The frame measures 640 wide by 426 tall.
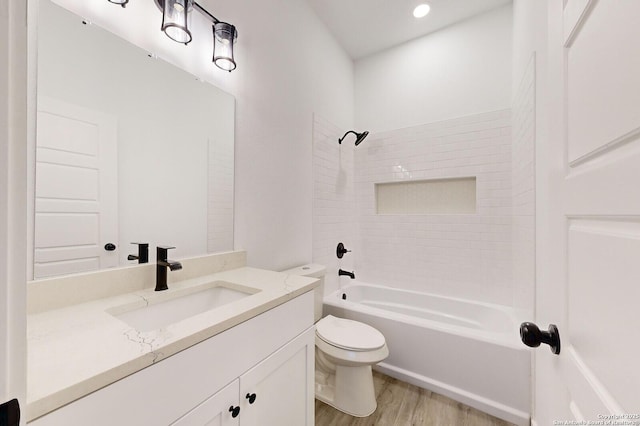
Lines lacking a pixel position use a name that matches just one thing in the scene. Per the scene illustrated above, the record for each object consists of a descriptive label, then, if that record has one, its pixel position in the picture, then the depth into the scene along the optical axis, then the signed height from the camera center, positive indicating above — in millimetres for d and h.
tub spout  2445 -574
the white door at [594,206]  386 +16
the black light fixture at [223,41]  1339 +919
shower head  2605 +793
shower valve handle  2524 -366
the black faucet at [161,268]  1062 -229
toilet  1521 -962
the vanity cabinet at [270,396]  754 -634
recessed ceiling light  2144 +1745
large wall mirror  866 +253
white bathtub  1521 -930
